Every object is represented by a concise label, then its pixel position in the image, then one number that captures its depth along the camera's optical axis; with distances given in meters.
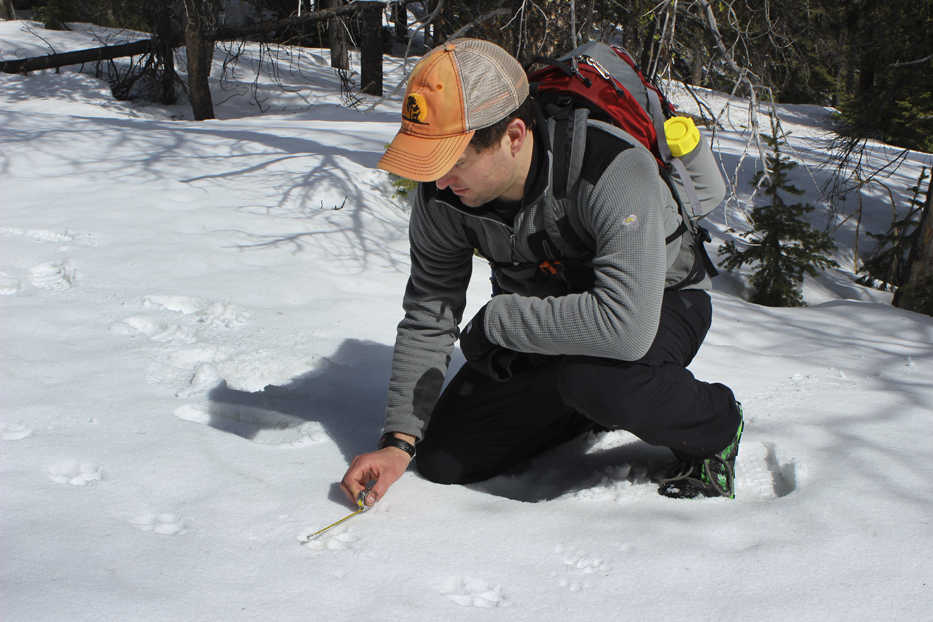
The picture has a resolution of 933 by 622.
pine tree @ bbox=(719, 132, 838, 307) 6.16
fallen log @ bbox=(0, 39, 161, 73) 11.54
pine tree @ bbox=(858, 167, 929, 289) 7.27
